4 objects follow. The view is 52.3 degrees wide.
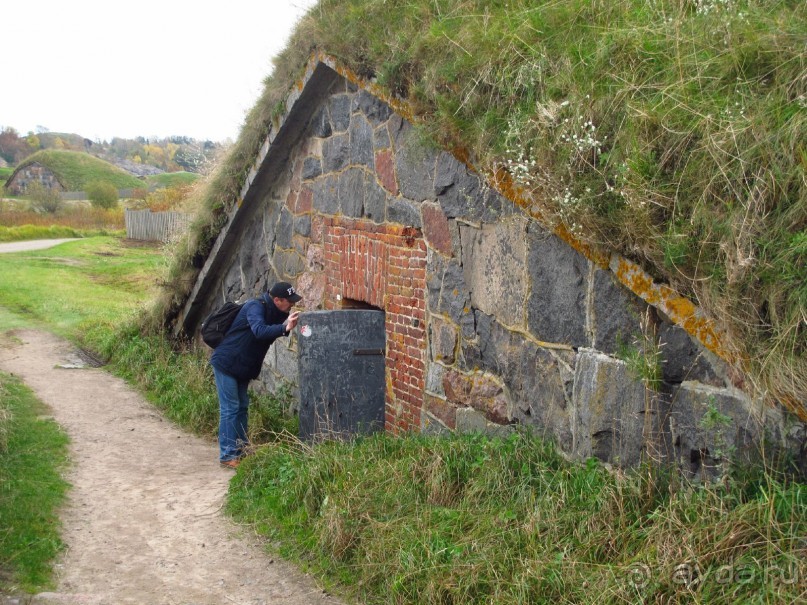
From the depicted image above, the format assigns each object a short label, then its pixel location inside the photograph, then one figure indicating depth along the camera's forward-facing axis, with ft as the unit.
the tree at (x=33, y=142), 284.20
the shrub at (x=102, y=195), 135.23
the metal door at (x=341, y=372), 22.79
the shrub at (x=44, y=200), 127.34
